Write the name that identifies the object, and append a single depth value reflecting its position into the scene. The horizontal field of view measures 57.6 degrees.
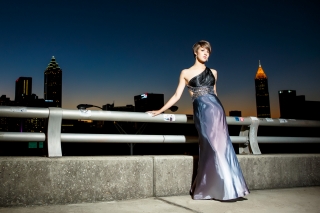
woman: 3.60
